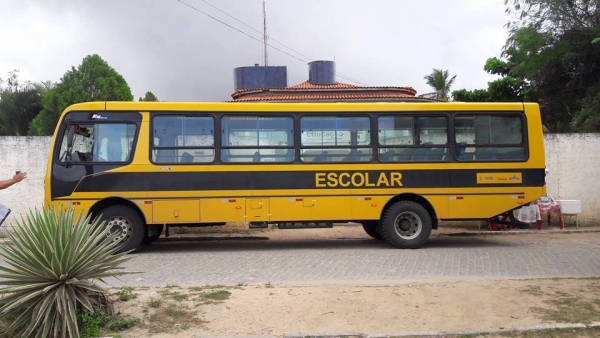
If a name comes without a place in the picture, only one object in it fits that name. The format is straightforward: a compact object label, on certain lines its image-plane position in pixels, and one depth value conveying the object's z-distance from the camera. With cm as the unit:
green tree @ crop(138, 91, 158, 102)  3670
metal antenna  3098
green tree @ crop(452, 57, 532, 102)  2555
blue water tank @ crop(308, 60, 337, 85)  2527
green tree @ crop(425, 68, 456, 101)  3988
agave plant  552
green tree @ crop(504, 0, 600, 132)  1461
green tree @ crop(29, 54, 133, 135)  2861
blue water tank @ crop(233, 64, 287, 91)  2477
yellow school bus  1084
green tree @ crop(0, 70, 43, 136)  3369
